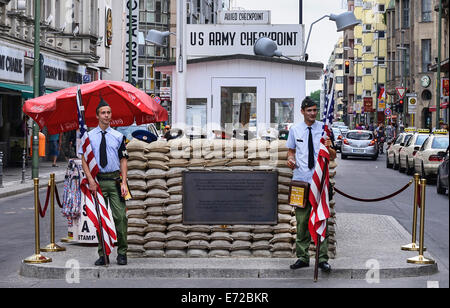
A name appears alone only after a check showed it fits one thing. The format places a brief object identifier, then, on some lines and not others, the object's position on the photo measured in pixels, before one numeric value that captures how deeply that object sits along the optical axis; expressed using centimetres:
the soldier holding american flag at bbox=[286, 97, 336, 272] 938
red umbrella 1280
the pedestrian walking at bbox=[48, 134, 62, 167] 3409
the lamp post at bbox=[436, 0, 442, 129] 4497
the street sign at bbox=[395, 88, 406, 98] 6150
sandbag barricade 1026
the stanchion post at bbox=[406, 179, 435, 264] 985
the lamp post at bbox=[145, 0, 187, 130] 1240
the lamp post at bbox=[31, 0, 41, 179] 2547
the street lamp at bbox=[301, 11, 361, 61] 1639
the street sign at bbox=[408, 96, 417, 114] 5225
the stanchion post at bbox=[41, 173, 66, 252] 1104
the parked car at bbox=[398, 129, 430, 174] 3156
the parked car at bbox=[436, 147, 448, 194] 2097
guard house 1414
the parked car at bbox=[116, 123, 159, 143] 2423
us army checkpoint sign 1492
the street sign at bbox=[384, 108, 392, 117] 7019
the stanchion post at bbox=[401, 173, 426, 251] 1070
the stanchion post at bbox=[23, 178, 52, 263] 1001
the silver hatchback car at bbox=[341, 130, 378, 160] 4547
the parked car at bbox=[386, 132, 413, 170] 3444
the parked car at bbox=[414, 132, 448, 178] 2678
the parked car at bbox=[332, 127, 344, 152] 5025
